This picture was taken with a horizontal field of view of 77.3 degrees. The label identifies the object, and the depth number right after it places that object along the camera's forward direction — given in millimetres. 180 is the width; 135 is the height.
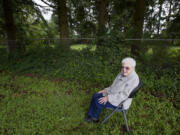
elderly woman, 2059
